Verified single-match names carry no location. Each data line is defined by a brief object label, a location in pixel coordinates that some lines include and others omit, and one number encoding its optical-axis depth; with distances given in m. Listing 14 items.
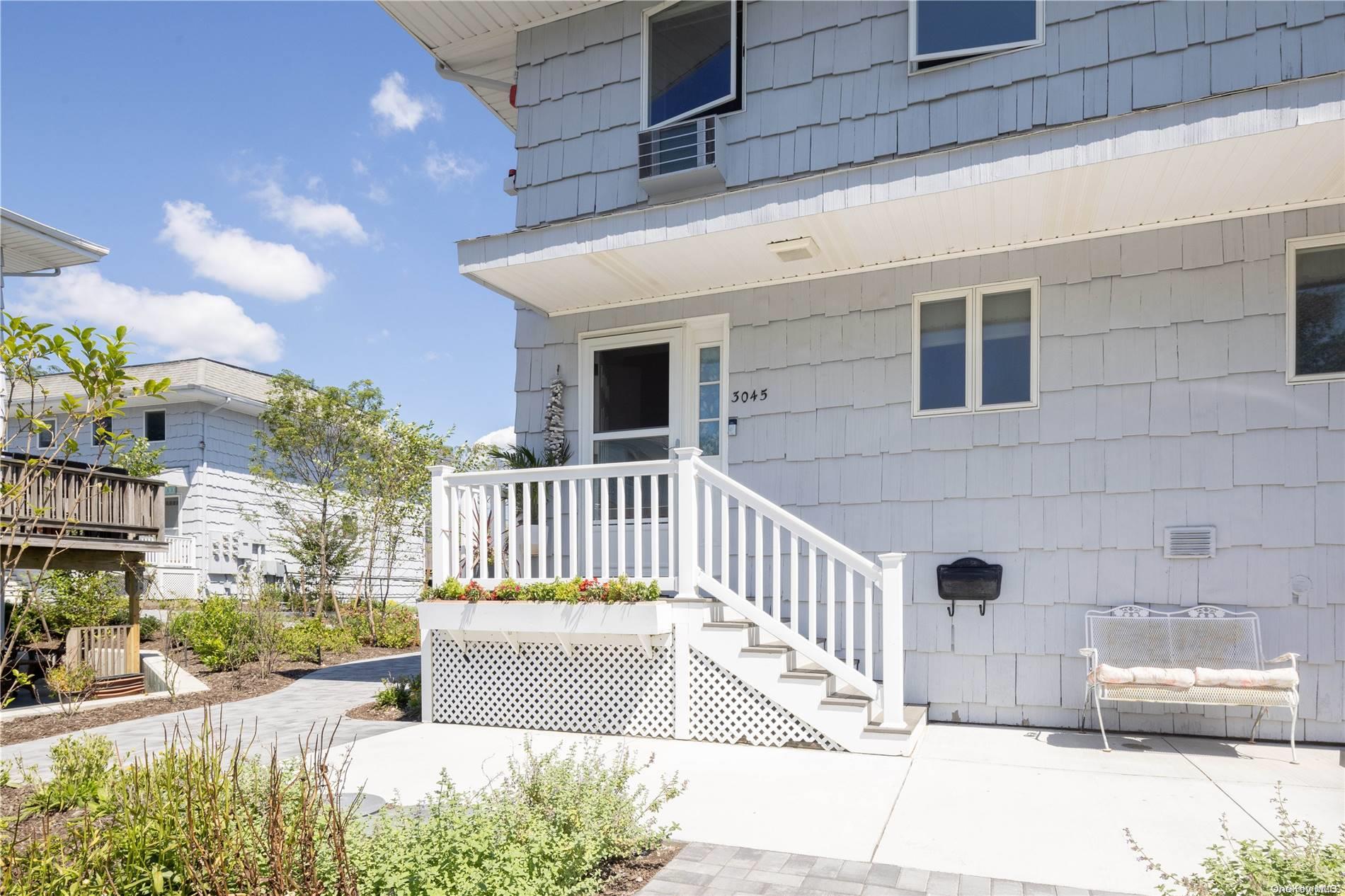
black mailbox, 6.05
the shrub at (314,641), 10.98
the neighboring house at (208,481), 17.11
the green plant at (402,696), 7.21
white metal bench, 5.42
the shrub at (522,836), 2.82
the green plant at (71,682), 8.08
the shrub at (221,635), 10.18
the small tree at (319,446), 14.72
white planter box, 5.93
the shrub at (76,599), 9.96
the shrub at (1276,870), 2.47
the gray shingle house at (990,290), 5.40
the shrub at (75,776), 4.11
